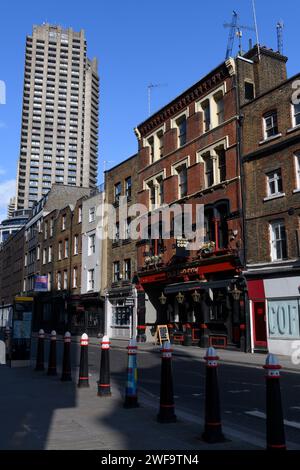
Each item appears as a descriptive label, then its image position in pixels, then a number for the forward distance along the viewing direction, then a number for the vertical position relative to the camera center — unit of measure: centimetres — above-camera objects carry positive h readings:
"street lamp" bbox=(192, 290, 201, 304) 2614 +136
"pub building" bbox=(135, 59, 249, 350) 2462 +577
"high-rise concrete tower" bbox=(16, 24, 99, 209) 15400 +7048
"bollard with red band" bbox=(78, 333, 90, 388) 1046 -103
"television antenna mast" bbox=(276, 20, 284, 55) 2799 +1674
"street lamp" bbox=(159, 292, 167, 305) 2995 +138
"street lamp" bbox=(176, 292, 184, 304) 2726 +131
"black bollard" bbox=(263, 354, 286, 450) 493 -93
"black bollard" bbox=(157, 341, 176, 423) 692 -103
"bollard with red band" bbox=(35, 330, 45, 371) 1397 -95
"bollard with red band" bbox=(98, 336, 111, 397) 921 -103
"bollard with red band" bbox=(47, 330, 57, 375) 1287 -101
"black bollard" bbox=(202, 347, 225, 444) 579 -105
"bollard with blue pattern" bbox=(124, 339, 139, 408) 809 -99
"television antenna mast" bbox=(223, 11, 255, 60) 2894 +1758
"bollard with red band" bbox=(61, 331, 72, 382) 1160 -110
